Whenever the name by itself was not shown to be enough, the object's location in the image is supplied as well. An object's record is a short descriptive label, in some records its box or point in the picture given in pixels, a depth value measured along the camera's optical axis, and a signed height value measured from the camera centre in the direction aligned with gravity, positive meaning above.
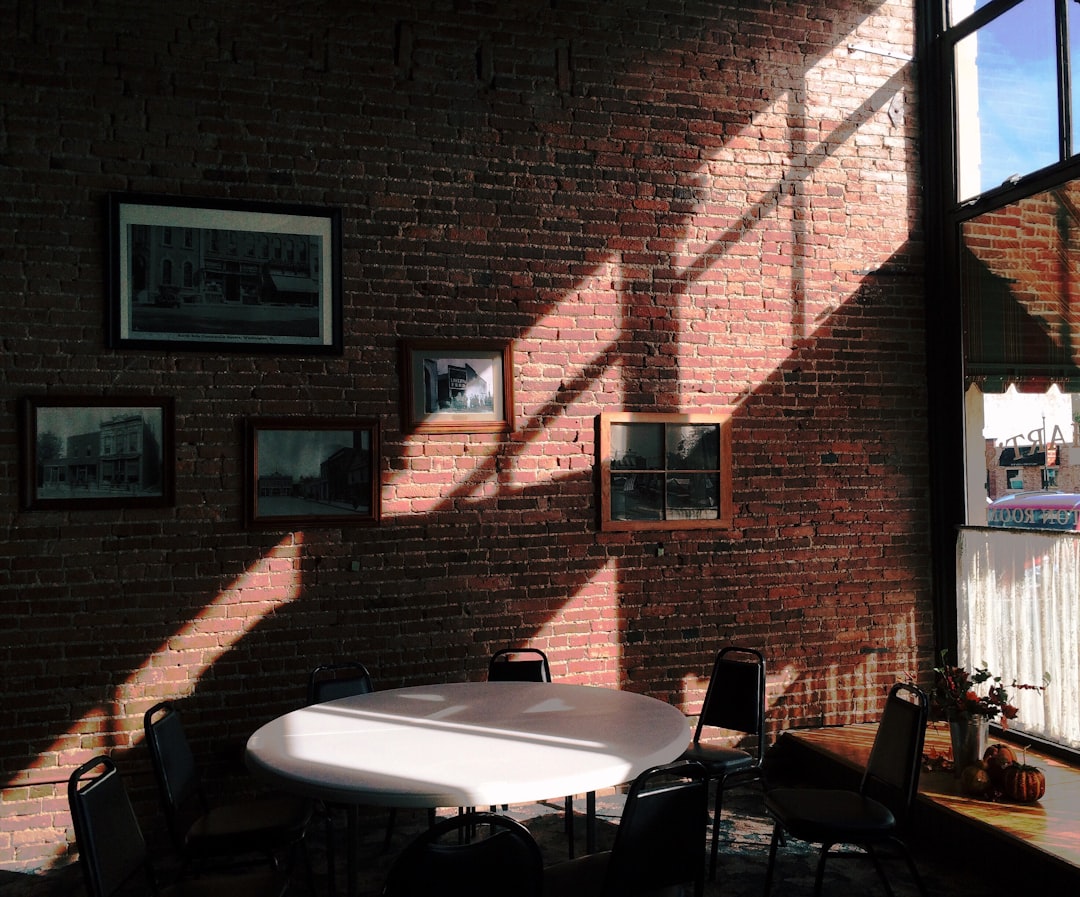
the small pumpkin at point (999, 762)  4.46 -1.40
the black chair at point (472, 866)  2.49 -1.05
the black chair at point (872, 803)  3.53 -1.34
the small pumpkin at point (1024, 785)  4.37 -1.47
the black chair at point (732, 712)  4.39 -1.20
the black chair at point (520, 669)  4.81 -1.01
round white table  2.97 -0.98
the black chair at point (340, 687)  4.38 -1.01
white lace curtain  5.06 -0.85
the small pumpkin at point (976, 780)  4.47 -1.49
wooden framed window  5.54 +0.00
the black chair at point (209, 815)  3.49 -1.34
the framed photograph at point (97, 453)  4.64 +0.12
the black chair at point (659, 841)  2.83 -1.13
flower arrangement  4.52 -1.12
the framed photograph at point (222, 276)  4.79 +1.04
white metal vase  4.60 -1.34
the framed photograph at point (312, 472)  4.94 +0.01
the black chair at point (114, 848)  2.70 -1.13
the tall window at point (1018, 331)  5.10 +0.79
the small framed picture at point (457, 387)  5.20 +0.48
